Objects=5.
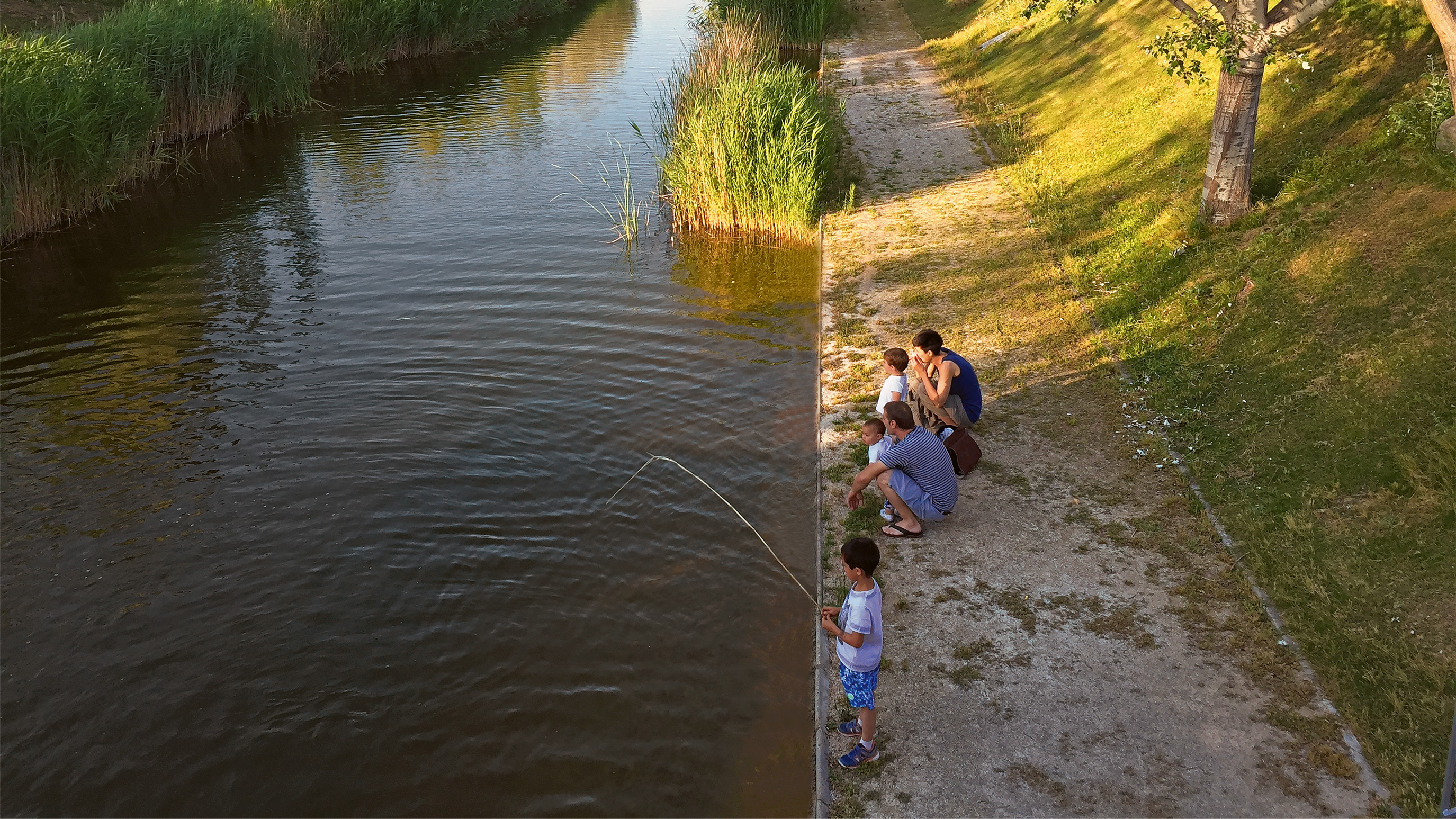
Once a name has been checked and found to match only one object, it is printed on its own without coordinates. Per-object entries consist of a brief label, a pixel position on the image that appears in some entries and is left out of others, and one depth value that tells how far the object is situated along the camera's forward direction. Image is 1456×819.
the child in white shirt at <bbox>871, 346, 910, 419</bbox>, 8.93
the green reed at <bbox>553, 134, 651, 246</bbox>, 16.83
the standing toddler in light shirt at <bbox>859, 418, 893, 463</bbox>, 8.18
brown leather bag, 8.88
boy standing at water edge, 5.89
